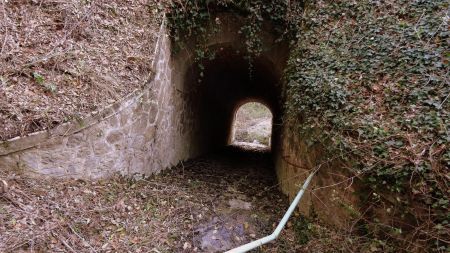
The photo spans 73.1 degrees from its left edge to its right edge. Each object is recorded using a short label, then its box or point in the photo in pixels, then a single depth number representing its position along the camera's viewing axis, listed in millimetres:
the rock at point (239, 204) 5520
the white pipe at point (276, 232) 3492
